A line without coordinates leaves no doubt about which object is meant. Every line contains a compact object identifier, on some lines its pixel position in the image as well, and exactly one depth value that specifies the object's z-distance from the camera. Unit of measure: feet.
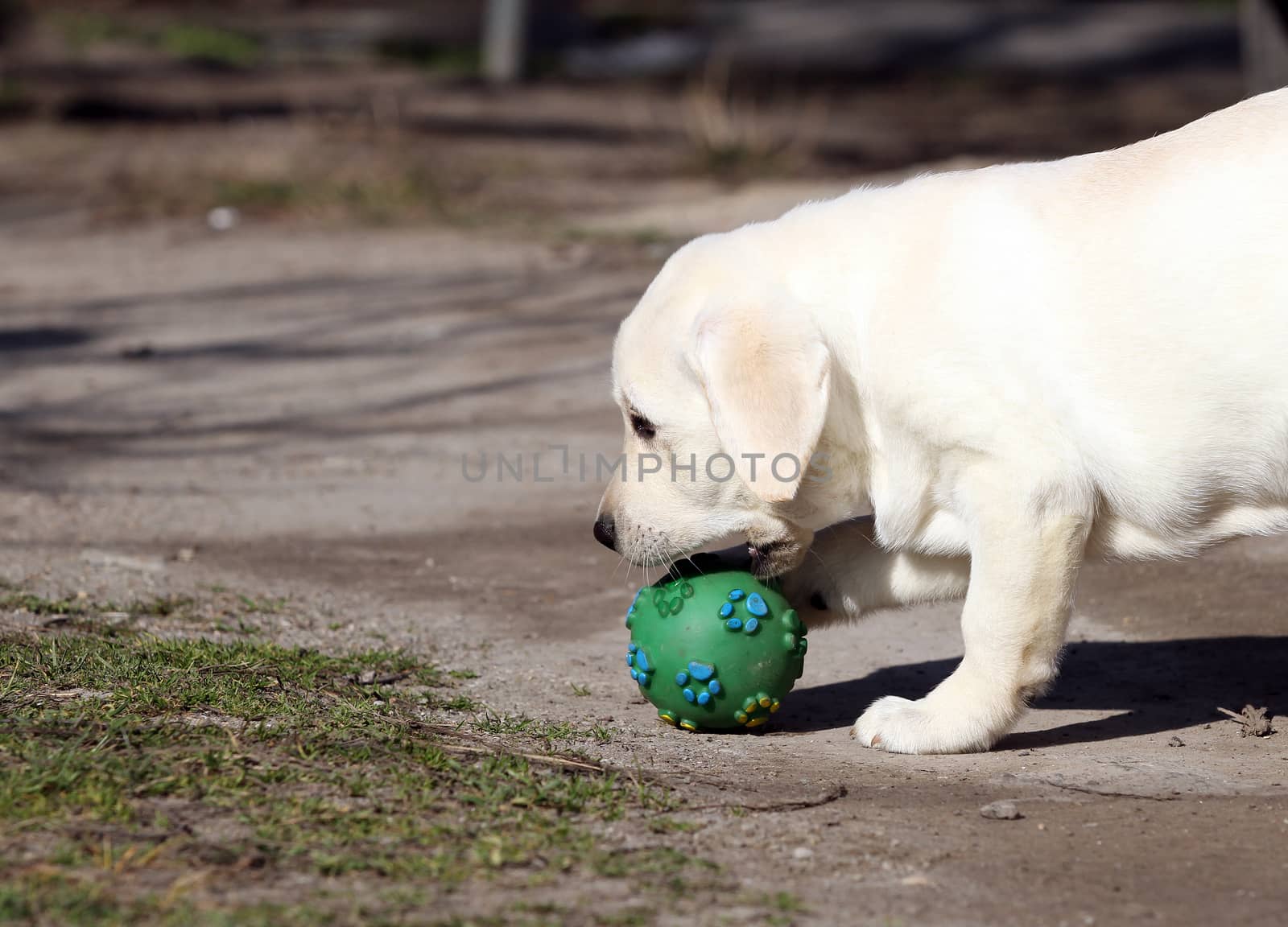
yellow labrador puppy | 25.90
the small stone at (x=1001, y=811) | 23.71
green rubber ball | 27.76
